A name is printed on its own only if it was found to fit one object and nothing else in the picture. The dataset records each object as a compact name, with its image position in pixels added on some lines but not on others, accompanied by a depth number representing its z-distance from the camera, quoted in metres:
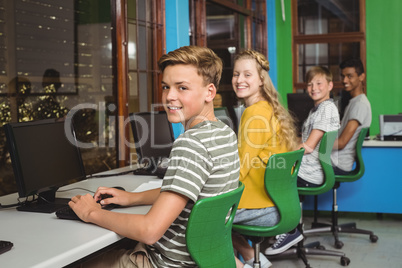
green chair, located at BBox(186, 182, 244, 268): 1.52
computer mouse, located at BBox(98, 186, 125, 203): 2.01
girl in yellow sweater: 2.59
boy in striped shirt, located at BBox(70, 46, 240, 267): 1.53
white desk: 1.36
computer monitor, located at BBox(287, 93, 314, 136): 4.72
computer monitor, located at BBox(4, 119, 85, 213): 1.83
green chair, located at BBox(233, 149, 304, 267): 2.51
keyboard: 1.78
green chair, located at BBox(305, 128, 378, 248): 4.04
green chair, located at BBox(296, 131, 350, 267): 3.46
